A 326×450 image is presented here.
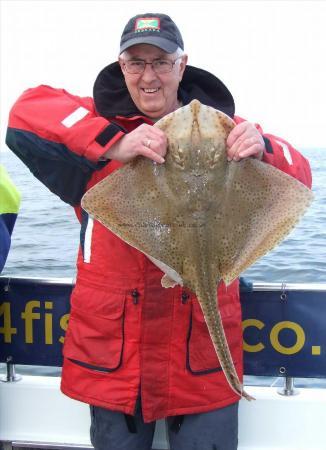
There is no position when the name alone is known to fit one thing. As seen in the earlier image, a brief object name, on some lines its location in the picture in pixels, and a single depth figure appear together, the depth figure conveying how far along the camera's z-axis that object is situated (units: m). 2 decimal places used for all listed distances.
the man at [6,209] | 3.16
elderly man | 2.71
